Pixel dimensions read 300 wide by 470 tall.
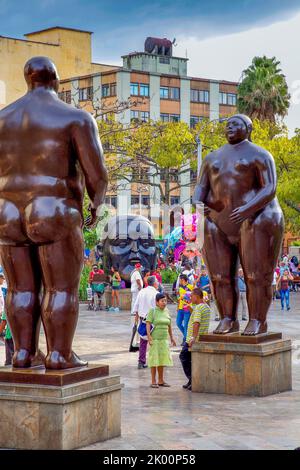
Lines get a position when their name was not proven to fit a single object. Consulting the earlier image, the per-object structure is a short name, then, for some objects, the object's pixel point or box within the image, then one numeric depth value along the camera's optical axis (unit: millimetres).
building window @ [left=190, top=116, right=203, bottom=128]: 70312
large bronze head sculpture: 28219
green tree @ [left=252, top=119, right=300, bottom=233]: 39188
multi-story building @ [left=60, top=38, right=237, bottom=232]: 62634
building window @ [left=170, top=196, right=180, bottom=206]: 66544
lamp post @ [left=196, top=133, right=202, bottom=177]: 37144
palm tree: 49406
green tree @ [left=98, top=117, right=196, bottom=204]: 43781
